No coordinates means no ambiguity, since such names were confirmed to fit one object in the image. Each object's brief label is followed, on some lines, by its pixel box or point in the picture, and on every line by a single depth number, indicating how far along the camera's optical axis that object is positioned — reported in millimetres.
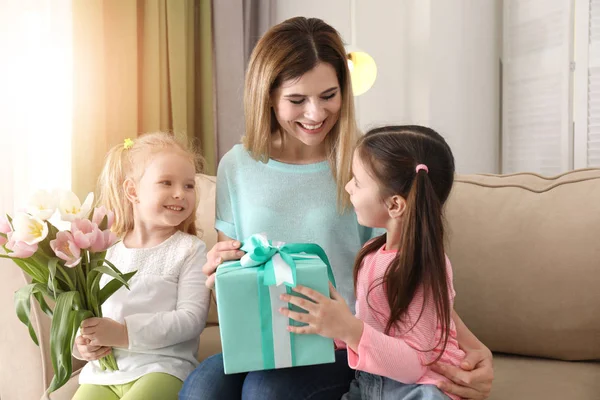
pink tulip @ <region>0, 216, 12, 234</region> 1260
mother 1446
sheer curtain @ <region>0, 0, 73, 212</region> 2371
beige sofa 1512
